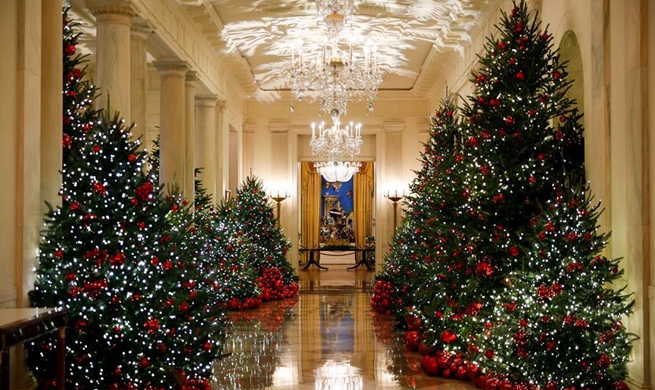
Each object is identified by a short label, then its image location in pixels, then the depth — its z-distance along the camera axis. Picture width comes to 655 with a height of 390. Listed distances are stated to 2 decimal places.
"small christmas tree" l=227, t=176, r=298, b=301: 15.82
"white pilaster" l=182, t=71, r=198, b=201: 13.10
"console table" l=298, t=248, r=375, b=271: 24.66
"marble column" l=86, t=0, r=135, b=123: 8.85
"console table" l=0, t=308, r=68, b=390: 4.39
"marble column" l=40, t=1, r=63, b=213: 6.52
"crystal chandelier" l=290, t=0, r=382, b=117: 11.95
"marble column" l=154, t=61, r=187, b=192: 12.27
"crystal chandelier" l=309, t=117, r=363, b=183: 16.98
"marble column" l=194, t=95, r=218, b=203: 15.42
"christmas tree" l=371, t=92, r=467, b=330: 7.89
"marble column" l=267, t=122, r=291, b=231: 20.75
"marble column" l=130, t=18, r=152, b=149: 9.69
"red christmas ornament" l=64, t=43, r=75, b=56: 7.42
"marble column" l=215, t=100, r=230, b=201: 16.33
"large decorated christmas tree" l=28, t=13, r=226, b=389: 6.06
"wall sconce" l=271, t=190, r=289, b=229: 20.44
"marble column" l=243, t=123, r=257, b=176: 20.83
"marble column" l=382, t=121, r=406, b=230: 20.70
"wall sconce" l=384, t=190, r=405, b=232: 20.52
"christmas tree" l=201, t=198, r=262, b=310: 13.07
